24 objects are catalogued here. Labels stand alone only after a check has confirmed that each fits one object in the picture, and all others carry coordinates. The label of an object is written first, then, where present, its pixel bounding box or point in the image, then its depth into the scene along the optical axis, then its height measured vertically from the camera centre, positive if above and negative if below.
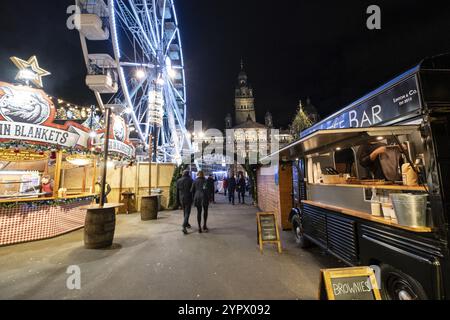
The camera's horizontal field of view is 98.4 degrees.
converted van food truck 2.00 -0.18
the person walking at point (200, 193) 6.38 -0.42
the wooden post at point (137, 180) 10.55 +0.11
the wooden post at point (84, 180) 9.31 +0.14
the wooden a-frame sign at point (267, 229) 4.66 -1.26
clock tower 64.69 +26.32
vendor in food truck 3.09 +0.27
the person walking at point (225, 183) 17.67 -0.35
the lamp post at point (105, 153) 5.06 +0.79
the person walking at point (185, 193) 6.27 -0.40
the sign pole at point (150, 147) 9.92 +1.93
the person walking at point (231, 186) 12.81 -0.47
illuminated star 5.81 +3.58
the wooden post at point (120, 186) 10.22 -0.21
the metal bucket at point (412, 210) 2.10 -0.39
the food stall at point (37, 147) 5.24 +1.12
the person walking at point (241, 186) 13.21 -0.47
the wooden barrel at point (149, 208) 8.19 -1.11
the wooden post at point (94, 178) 8.58 +0.23
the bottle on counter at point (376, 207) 2.85 -0.46
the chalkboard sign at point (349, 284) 1.99 -1.12
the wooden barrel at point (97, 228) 4.79 -1.10
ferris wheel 11.42 +9.23
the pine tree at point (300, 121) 30.53 +8.94
